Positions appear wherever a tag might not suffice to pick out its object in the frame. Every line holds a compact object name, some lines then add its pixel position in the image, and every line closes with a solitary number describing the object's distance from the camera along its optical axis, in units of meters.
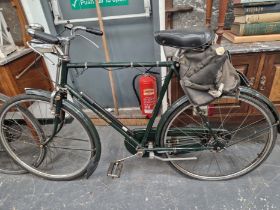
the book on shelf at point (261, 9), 1.32
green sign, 1.68
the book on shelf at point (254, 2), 1.30
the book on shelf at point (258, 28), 1.36
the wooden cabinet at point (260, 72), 1.36
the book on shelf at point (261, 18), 1.34
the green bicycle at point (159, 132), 1.22
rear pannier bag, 1.09
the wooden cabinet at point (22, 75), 1.53
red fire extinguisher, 1.84
